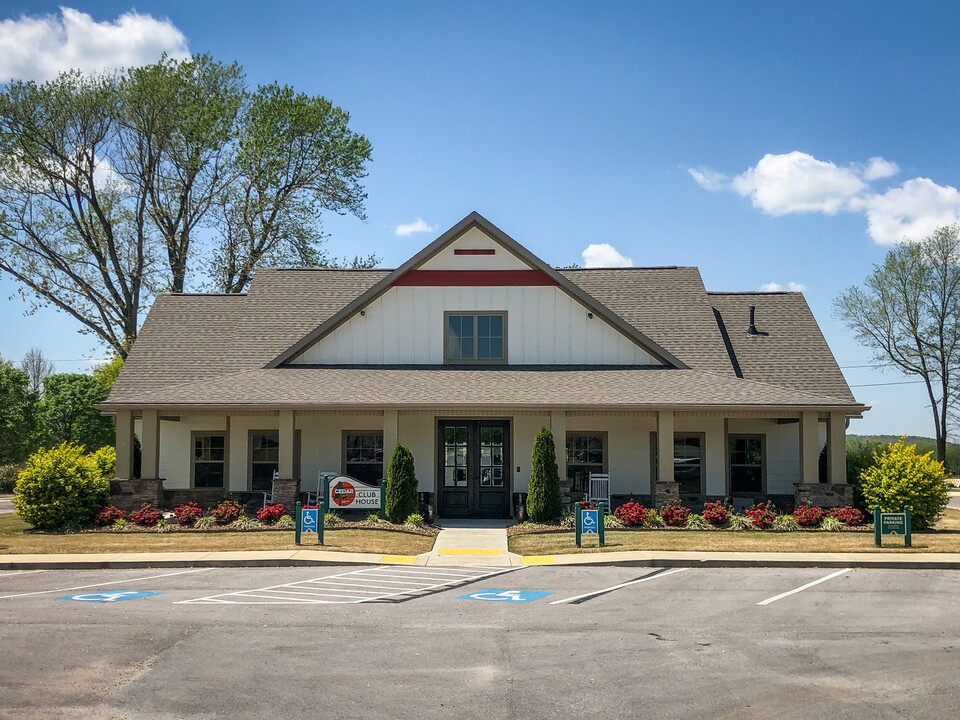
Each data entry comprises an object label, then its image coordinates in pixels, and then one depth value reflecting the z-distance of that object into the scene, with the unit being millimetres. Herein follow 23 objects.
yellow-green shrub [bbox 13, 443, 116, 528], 22250
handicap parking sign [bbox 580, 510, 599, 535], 20375
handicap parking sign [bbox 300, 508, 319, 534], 20391
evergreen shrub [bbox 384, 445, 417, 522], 23094
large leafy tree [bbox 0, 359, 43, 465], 43678
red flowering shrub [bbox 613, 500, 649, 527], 22734
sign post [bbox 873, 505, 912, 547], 19766
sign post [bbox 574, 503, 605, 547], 20156
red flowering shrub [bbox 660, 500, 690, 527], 22625
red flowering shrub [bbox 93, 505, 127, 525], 22797
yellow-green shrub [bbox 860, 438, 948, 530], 22641
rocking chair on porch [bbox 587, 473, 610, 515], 25422
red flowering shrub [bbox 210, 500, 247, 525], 22734
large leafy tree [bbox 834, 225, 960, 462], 57500
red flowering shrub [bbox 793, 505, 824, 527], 22500
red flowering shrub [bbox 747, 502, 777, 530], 22484
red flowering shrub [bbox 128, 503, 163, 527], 22484
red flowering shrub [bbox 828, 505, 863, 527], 22641
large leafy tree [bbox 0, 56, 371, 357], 42469
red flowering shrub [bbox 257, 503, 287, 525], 22797
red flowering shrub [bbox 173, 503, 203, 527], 22625
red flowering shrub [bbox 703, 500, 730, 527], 22672
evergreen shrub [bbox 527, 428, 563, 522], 23156
